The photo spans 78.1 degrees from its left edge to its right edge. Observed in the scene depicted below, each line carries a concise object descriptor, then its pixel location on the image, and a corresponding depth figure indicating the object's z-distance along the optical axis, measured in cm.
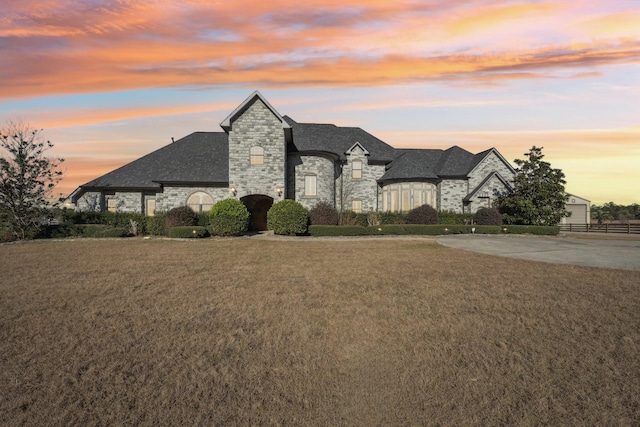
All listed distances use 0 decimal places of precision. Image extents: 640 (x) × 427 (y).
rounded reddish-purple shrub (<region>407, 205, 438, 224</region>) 3114
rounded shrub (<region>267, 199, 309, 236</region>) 2547
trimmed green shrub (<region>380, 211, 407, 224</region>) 3222
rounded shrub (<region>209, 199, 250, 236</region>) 2525
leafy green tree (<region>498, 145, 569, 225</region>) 3259
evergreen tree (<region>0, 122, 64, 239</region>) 2593
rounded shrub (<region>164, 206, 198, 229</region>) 2638
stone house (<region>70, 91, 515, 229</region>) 2866
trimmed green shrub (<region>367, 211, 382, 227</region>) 3136
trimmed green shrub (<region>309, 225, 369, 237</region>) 2600
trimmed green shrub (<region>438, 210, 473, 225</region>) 3341
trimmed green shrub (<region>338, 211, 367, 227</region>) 2964
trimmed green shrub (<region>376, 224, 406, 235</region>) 2728
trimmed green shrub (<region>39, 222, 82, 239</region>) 2672
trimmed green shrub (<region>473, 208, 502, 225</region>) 3250
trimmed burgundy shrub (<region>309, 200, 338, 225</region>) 2805
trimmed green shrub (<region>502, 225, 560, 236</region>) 3016
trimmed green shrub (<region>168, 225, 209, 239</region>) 2459
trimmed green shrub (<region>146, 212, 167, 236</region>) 2752
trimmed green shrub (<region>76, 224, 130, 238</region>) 2630
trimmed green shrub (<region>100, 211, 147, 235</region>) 2831
